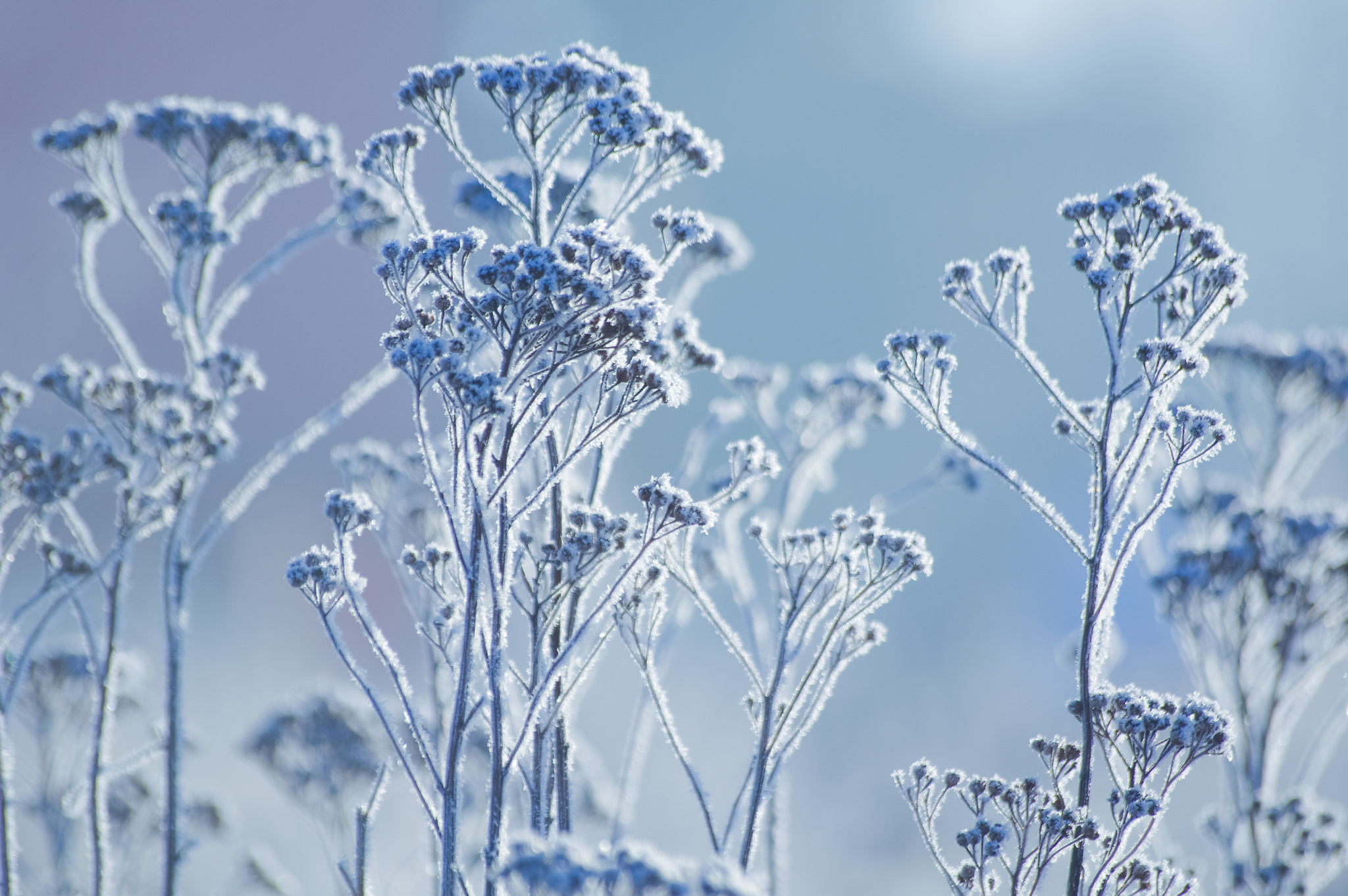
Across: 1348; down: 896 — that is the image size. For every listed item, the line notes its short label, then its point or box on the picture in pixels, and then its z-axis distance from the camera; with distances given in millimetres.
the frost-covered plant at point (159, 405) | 6918
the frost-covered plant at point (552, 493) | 4844
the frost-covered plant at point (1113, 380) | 5254
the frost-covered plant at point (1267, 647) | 8906
